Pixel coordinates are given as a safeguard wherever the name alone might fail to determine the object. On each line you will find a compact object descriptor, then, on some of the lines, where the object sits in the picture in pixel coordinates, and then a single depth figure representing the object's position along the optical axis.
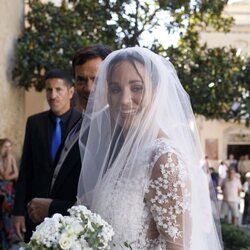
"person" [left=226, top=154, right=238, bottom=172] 18.55
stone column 8.28
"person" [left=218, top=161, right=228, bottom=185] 14.23
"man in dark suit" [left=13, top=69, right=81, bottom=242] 3.35
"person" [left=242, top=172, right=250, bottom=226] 12.63
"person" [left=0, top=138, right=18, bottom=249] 6.69
